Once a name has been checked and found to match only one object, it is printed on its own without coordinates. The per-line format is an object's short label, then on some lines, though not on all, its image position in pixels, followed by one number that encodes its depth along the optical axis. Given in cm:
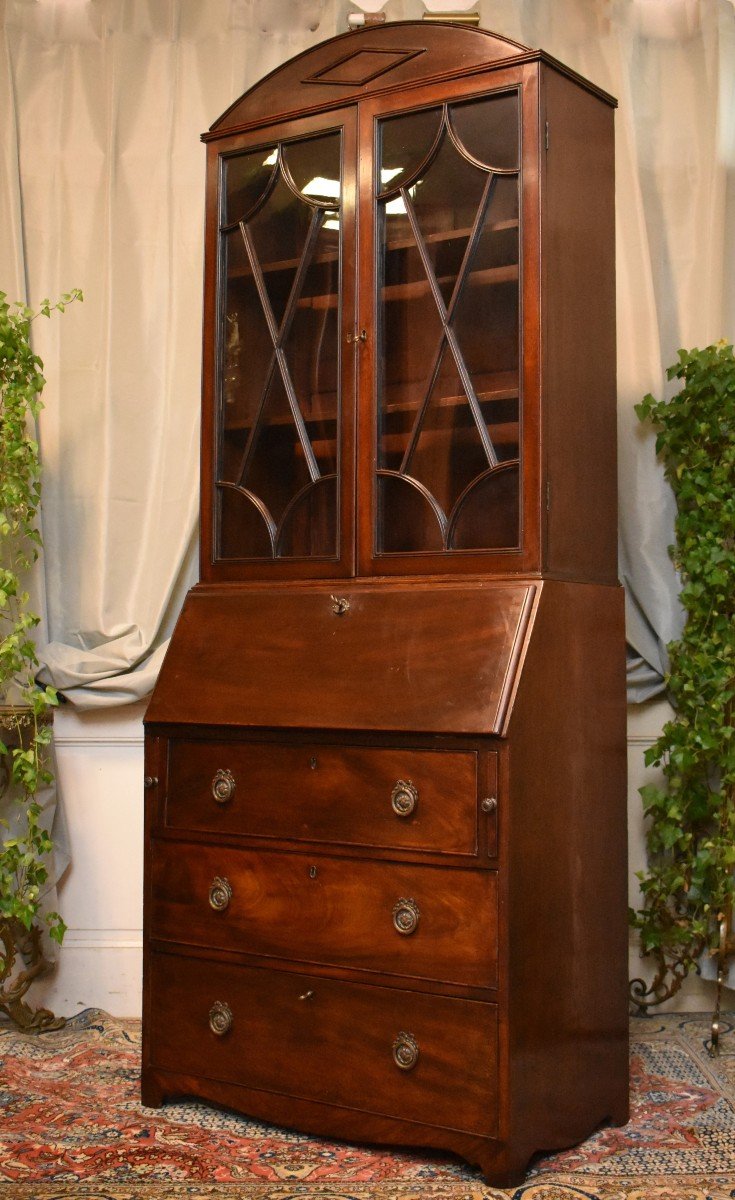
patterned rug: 209
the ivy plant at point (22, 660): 295
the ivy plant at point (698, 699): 282
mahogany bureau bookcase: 214
